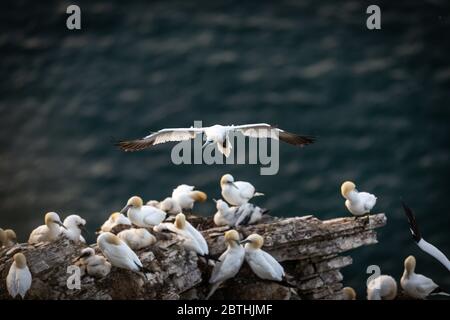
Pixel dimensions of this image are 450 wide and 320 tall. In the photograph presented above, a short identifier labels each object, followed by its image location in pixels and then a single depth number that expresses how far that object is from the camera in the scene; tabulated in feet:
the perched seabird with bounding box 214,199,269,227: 50.93
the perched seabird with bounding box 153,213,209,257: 46.93
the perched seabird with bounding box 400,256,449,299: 52.75
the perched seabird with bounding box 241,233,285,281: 46.62
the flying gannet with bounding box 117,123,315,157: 54.80
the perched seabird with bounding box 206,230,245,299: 46.96
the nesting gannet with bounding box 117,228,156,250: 46.93
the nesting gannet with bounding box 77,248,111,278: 44.88
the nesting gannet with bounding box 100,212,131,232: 49.83
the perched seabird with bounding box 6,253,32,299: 42.96
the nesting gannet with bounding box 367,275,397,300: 53.21
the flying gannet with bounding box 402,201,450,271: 51.24
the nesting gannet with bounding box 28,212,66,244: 48.65
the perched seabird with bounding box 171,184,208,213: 54.75
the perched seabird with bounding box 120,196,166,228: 50.37
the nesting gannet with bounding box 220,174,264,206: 53.16
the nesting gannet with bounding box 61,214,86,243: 50.72
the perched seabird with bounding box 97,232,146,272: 44.27
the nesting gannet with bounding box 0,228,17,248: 51.55
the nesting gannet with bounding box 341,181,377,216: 50.93
